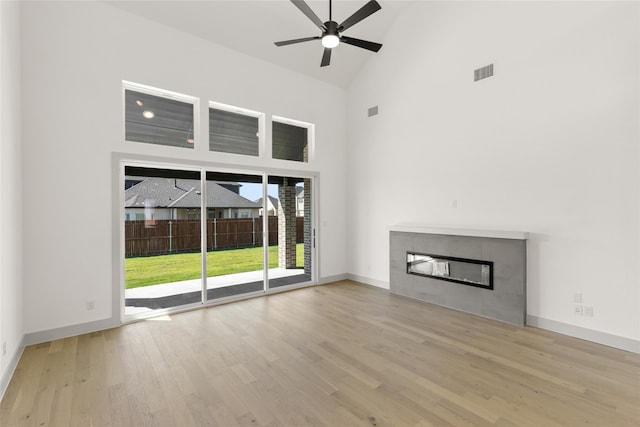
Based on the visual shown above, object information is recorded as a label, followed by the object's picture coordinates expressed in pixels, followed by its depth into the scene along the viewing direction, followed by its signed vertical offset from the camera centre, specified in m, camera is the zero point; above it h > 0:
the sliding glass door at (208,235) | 4.36 -0.35
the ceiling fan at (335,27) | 3.14 +2.17
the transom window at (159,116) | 4.26 +1.52
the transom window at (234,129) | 5.00 +1.53
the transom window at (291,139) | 5.78 +1.54
